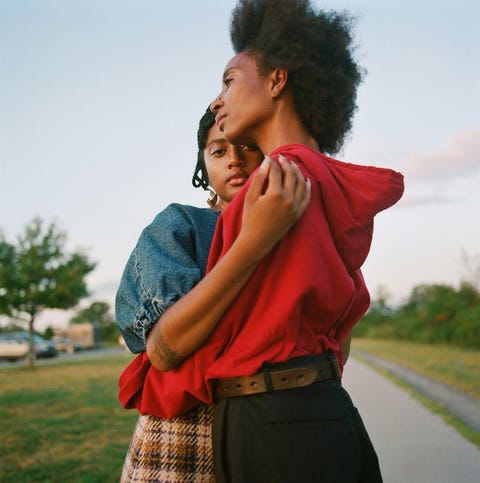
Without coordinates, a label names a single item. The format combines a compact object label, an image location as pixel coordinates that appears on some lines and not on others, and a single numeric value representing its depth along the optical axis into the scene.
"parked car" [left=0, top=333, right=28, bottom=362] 30.67
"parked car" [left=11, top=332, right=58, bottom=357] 33.97
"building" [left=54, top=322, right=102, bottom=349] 55.41
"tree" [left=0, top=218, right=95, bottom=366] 23.69
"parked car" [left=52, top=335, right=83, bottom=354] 44.31
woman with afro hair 1.46
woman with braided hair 1.45
